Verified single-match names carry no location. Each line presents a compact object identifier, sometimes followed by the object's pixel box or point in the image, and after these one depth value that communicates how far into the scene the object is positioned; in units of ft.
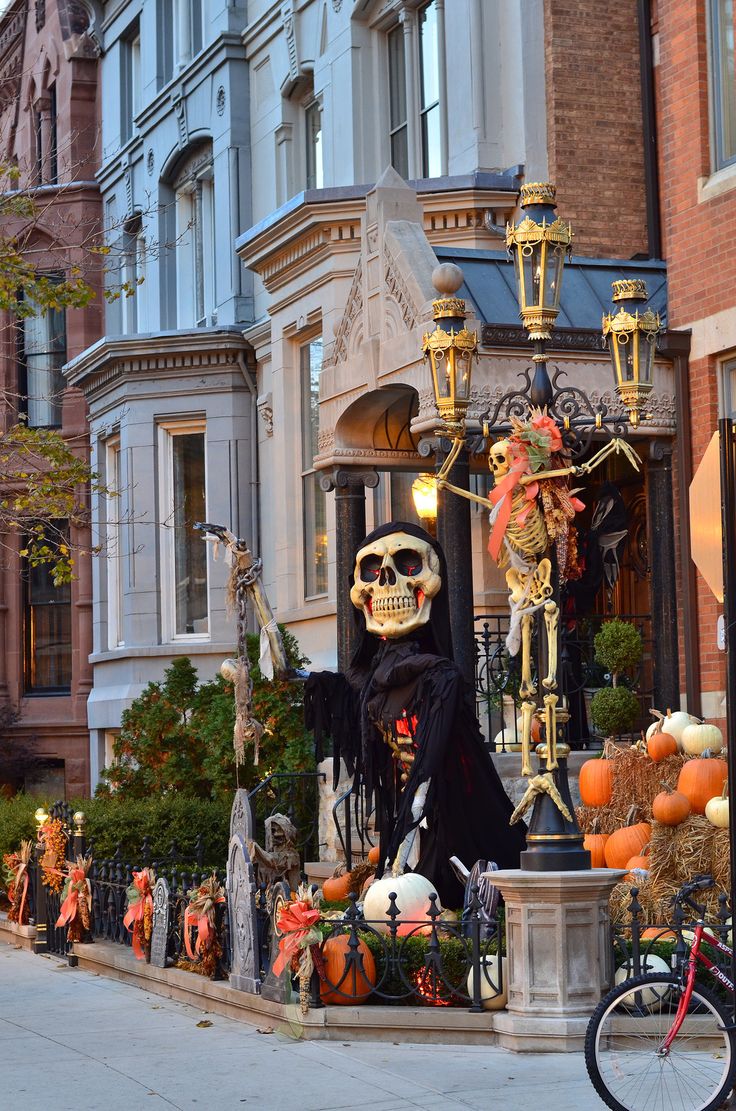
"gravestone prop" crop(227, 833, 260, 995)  32.96
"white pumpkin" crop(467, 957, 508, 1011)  29.66
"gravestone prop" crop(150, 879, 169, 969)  37.52
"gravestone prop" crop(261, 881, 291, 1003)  31.22
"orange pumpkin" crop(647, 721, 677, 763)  37.78
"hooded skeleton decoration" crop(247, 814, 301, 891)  34.86
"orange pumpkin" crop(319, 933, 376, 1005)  30.58
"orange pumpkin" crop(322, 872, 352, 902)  39.75
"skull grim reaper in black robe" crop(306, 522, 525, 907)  34.60
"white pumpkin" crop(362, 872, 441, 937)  32.91
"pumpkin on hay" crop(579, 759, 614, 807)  38.09
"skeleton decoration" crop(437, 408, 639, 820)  29.86
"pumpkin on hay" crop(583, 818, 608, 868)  36.58
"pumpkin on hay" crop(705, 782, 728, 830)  34.06
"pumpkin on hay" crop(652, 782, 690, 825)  35.19
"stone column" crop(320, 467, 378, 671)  48.60
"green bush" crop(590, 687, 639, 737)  42.86
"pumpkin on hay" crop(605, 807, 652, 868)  35.68
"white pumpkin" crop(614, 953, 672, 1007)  29.17
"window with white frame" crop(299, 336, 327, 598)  63.10
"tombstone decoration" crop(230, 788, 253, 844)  34.60
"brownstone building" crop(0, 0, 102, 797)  85.30
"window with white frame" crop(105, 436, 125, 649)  75.72
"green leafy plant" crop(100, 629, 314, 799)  53.42
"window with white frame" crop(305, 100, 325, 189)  68.23
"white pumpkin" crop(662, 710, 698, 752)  38.63
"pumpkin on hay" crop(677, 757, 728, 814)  35.63
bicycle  23.39
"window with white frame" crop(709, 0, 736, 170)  46.03
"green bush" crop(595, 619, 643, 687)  43.24
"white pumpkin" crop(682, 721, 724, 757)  37.78
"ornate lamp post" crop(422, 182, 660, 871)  29.30
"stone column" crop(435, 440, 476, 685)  42.39
